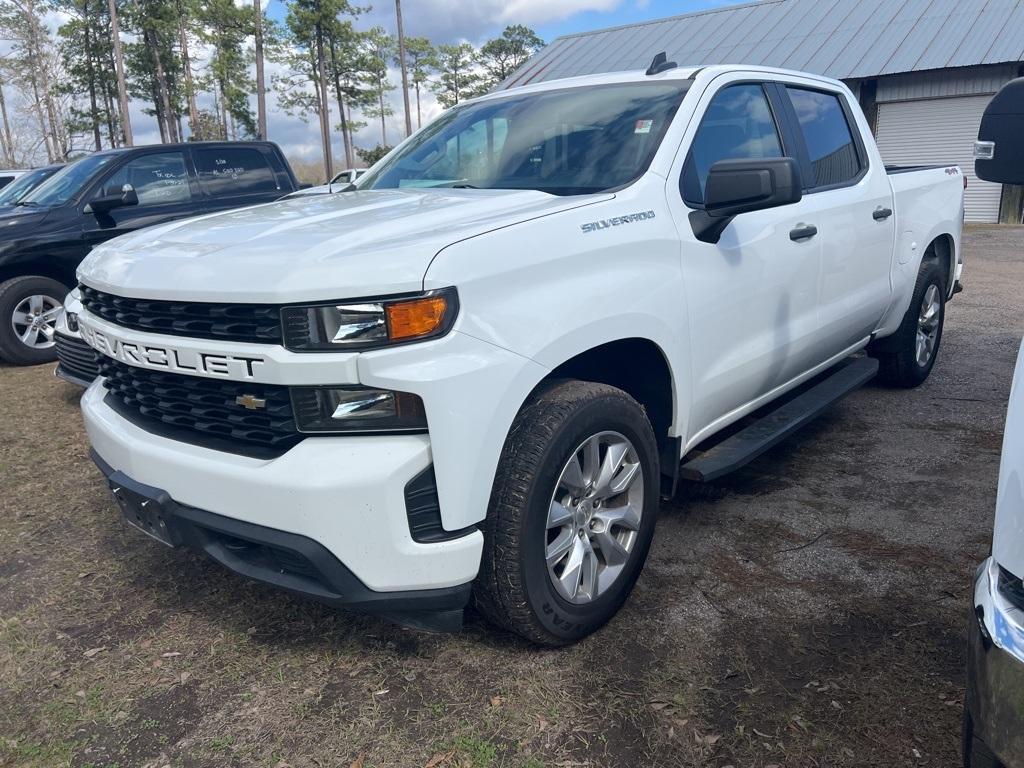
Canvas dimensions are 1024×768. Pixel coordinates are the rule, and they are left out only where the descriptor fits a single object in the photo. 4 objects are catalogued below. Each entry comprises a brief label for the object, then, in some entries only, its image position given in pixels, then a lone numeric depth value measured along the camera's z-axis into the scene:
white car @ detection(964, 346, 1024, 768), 1.36
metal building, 19.80
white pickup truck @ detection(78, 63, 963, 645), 2.09
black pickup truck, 6.79
